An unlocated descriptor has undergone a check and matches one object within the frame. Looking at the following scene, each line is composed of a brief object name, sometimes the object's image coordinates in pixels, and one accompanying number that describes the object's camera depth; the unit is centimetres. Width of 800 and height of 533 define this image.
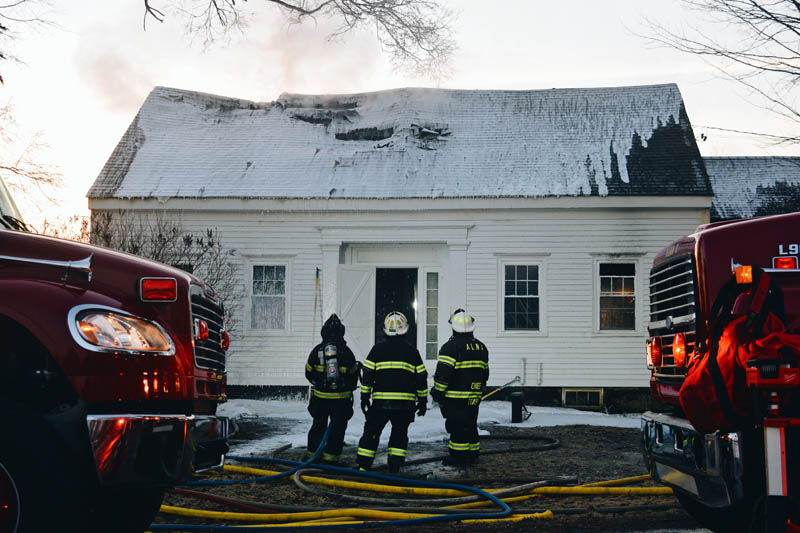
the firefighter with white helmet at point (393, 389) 959
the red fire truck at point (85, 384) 383
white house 1708
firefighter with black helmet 1015
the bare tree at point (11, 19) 1147
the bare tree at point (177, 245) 1605
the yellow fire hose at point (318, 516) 655
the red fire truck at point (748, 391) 430
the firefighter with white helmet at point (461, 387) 1005
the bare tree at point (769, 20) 1170
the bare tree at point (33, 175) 1948
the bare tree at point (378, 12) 1392
